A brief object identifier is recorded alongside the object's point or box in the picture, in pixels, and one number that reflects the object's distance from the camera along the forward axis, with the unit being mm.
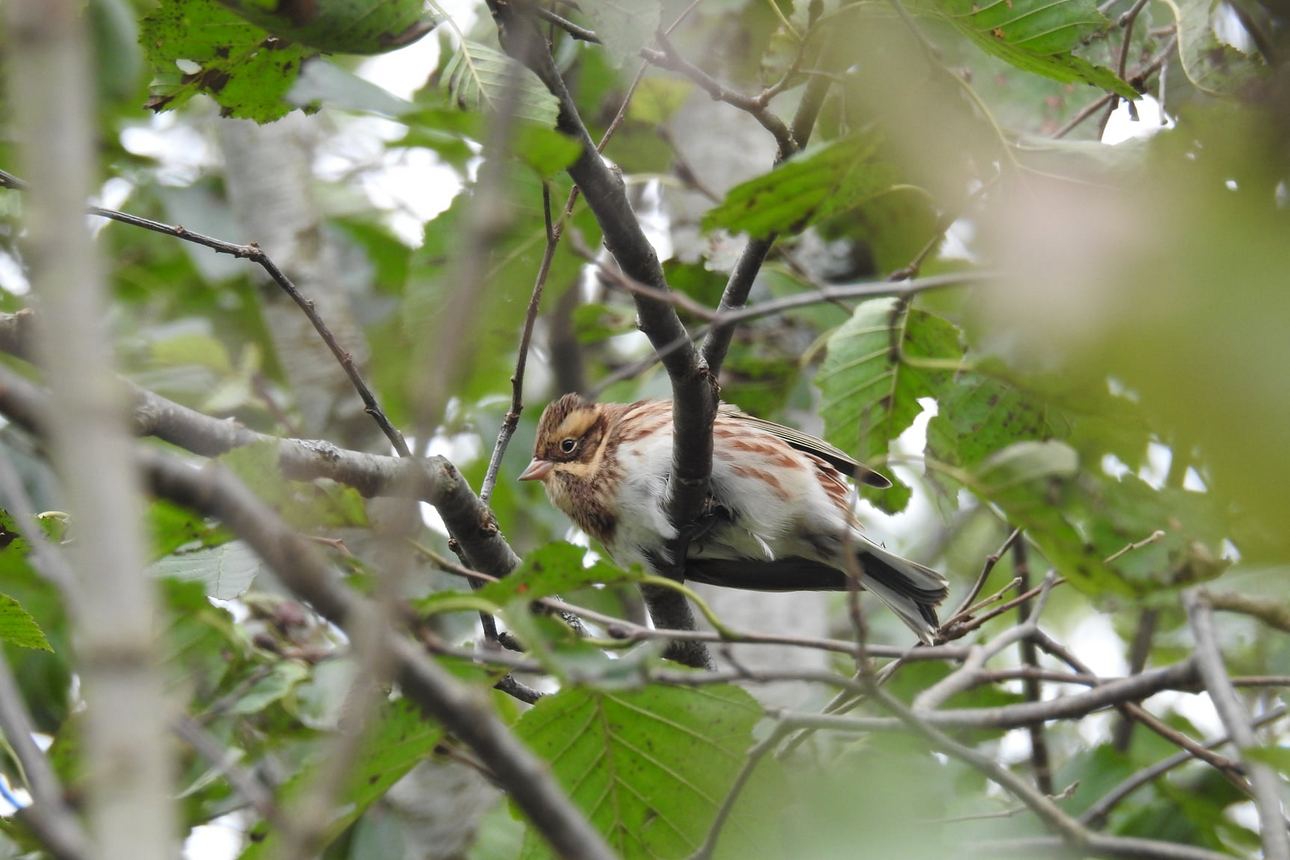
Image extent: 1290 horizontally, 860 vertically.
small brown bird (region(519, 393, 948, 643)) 7902
